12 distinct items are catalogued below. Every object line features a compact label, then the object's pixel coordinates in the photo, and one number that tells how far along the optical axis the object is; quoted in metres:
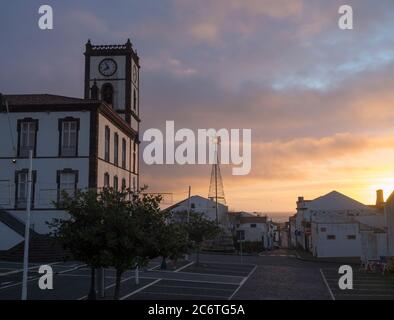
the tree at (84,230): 16.27
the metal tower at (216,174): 64.43
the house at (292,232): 85.53
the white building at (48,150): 39.62
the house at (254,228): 81.62
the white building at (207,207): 79.29
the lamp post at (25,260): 17.23
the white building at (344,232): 42.00
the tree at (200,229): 38.56
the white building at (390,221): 37.09
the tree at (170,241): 16.95
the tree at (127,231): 16.16
